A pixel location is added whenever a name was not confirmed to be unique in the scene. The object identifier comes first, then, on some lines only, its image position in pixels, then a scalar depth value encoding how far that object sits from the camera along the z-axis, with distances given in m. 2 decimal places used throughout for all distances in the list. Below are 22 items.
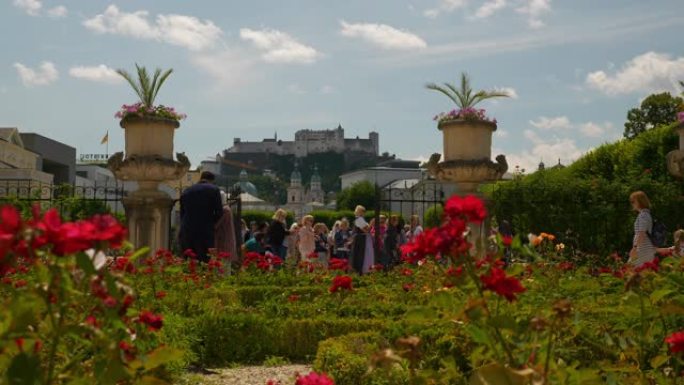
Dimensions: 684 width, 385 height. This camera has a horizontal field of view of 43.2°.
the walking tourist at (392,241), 13.42
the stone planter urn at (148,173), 11.99
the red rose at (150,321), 2.94
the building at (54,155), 63.28
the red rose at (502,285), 2.39
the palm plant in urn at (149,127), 12.16
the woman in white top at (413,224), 14.25
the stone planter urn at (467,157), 12.51
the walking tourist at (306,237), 14.73
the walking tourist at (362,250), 13.50
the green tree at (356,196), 99.50
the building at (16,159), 47.59
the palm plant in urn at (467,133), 12.61
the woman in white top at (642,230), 8.90
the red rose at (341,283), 5.87
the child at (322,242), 16.28
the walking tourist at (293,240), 15.95
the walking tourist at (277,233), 14.31
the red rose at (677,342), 2.67
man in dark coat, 10.30
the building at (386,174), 128.25
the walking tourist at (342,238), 16.04
